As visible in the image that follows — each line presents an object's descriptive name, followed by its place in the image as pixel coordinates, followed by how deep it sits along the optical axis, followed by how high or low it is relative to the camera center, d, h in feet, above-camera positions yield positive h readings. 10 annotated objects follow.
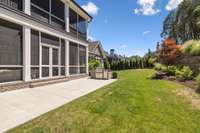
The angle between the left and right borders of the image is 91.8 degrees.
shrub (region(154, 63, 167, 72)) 31.32 -0.28
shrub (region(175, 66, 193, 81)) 22.63 -1.94
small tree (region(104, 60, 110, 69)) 66.25 +1.03
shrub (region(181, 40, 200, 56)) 21.86 +4.38
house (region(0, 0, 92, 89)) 15.40 +5.33
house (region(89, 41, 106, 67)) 55.01 +9.50
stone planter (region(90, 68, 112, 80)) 30.39 -2.39
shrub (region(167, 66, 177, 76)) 28.87 -1.17
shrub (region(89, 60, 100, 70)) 40.50 +0.91
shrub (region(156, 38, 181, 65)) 28.66 +4.47
